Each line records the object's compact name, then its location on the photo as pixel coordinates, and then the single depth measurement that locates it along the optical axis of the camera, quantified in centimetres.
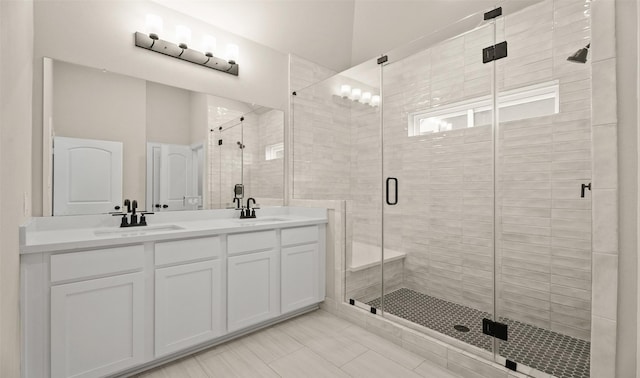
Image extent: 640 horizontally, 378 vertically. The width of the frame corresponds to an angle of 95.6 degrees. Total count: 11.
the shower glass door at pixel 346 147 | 314
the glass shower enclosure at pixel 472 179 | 208
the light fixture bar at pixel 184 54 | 218
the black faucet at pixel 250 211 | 269
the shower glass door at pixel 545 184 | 207
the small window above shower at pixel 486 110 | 226
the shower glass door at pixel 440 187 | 260
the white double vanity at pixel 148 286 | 138
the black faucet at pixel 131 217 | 200
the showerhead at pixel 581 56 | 151
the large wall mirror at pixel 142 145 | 186
